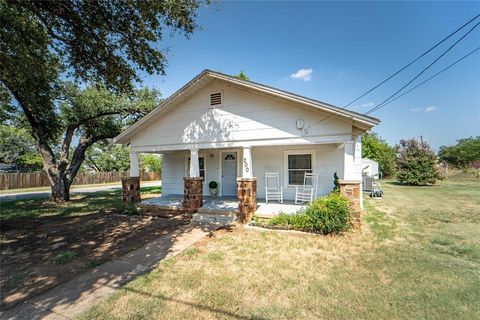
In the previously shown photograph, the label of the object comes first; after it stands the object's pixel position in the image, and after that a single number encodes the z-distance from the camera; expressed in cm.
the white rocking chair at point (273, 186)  881
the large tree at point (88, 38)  520
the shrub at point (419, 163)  1798
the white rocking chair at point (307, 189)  821
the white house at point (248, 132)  655
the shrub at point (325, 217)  555
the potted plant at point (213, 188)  1023
